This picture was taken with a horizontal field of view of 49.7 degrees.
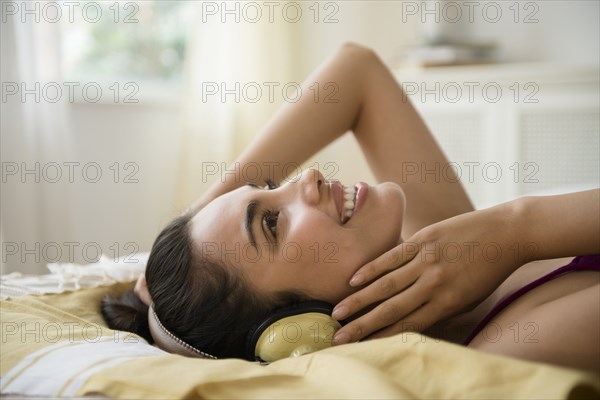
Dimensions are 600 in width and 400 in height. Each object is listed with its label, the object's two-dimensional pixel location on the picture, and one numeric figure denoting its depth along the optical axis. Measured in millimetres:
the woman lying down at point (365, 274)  997
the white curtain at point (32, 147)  2455
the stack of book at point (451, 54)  3566
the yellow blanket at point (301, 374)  689
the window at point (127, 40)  3330
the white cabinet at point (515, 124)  3217
